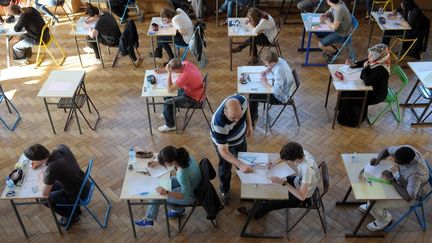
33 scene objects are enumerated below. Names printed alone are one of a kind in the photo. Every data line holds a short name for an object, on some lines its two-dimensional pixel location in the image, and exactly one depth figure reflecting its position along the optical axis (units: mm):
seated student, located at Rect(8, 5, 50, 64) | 6832
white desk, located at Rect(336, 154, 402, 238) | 3809
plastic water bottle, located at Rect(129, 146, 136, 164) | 4177
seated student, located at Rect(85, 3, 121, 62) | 6852
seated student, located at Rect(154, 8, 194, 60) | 6639
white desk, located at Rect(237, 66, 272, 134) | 5254
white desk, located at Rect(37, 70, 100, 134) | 5297
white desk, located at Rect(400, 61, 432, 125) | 5426
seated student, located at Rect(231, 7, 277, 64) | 6598
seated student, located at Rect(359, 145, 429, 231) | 3717
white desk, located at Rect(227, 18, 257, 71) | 6636
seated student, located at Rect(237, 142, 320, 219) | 3648
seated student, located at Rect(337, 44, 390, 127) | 5137
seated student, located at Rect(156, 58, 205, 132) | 5150
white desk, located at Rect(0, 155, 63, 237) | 3912
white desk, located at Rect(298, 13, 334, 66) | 6699
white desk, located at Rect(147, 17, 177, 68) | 6739
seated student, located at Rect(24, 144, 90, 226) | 3863
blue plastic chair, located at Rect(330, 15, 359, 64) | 6739
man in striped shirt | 3960
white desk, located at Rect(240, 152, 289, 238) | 3783
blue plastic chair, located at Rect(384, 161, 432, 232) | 3920
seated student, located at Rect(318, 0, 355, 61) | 6609
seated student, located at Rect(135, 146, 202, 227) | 3632
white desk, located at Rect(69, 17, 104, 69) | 6824
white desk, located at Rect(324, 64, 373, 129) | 5285
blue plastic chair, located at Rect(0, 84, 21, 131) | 5782
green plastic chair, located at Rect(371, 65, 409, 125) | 5418
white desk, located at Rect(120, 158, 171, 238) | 3818
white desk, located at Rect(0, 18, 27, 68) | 6914
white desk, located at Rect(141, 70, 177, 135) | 5238
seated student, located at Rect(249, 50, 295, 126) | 5139
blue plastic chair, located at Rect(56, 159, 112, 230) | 3995
